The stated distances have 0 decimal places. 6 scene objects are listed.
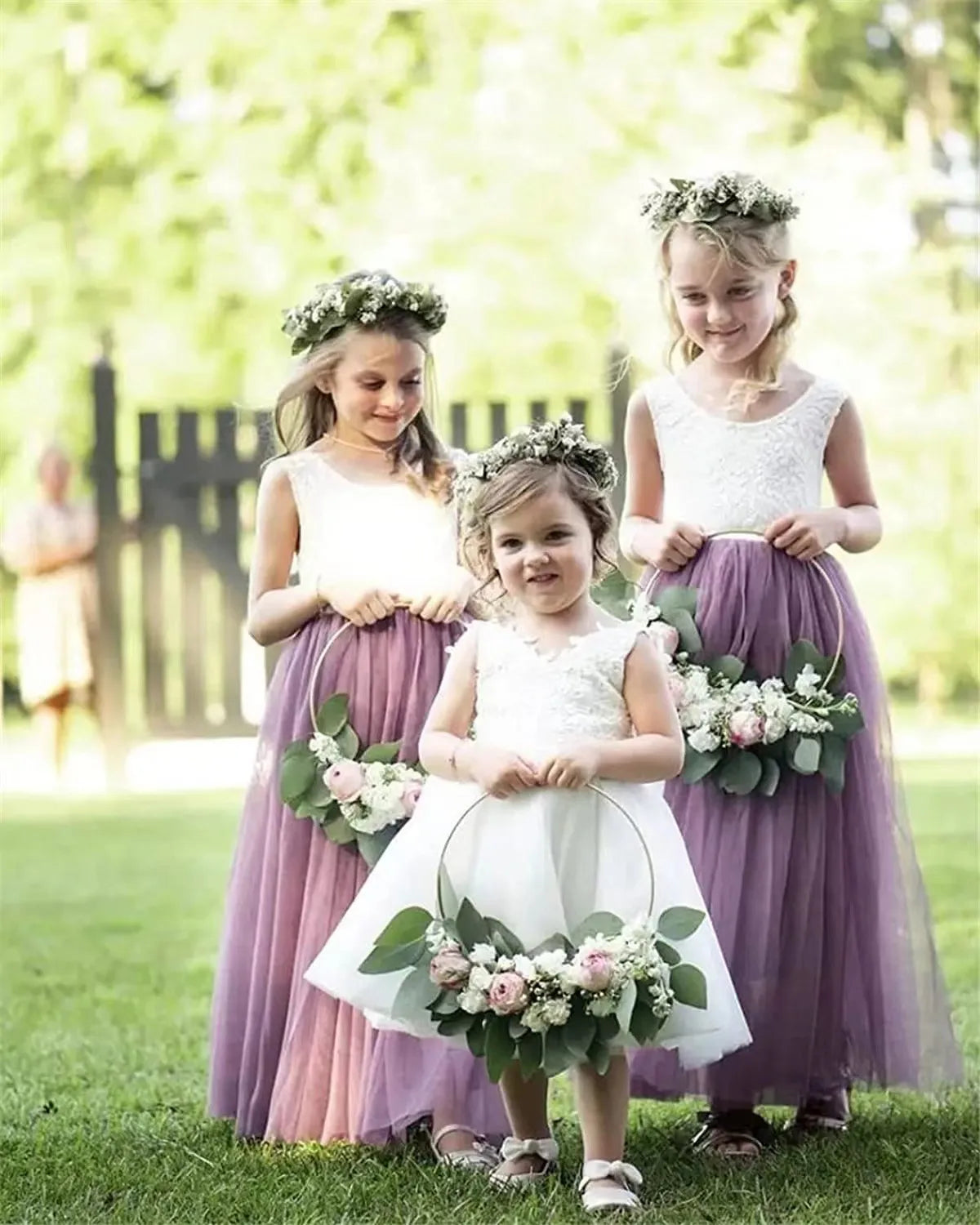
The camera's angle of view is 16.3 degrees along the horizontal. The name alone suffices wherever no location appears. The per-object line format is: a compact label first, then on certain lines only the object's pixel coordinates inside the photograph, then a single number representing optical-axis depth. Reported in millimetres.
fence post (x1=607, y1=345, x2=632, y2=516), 15720
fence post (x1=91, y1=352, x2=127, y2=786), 18338
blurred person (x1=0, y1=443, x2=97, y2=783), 19490
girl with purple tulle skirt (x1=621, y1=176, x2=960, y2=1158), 5972
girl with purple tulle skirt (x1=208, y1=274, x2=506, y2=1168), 5959
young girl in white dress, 5111
